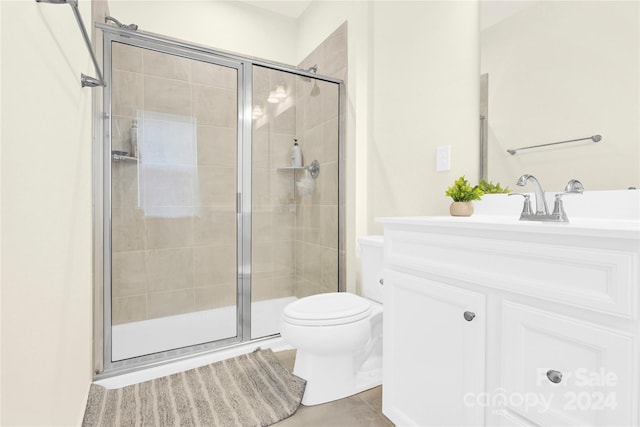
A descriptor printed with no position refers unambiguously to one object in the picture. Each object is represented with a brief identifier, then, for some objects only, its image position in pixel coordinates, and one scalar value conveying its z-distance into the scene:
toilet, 1.41
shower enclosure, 1.90
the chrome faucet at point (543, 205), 1.03
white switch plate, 1.70
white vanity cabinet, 0.68
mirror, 1.14
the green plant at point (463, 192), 1.50
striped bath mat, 1.34
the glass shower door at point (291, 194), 2.14
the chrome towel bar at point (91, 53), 0.78
